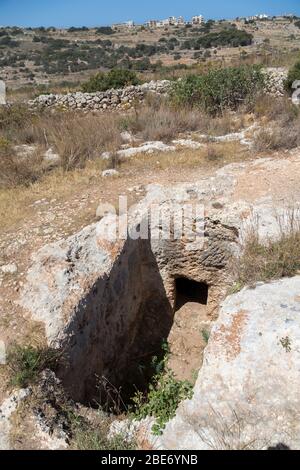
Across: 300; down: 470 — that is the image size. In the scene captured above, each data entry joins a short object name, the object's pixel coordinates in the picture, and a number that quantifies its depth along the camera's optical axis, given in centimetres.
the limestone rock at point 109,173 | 620
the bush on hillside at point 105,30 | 4901
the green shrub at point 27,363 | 307
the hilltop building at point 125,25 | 5536
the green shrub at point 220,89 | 915
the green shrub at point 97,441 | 265
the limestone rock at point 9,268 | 424
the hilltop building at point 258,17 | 5375
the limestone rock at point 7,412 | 270
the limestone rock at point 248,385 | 258
